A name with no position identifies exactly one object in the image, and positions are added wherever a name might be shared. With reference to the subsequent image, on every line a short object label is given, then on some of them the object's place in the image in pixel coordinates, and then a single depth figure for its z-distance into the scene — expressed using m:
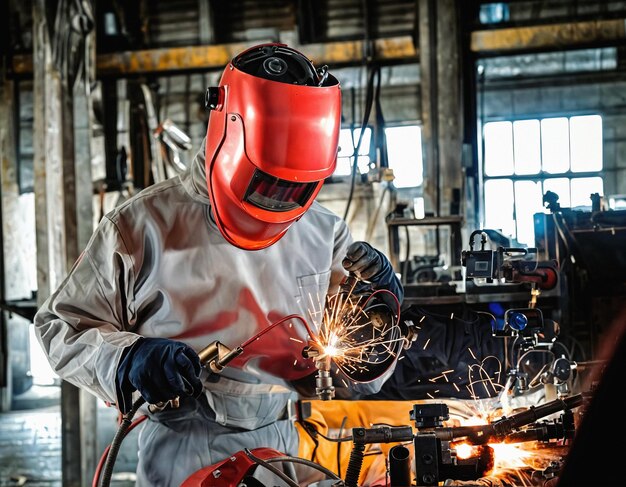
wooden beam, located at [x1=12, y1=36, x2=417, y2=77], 8.19
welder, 2.06
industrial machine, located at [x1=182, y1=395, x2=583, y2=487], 1.77
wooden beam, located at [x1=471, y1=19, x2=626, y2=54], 7.70
